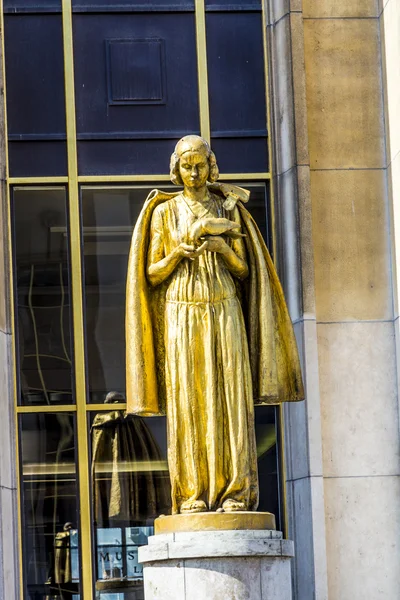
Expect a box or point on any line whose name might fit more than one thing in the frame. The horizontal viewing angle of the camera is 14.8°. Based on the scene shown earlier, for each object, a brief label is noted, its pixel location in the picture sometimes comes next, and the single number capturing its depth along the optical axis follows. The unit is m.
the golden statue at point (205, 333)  10.87
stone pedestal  10.34
